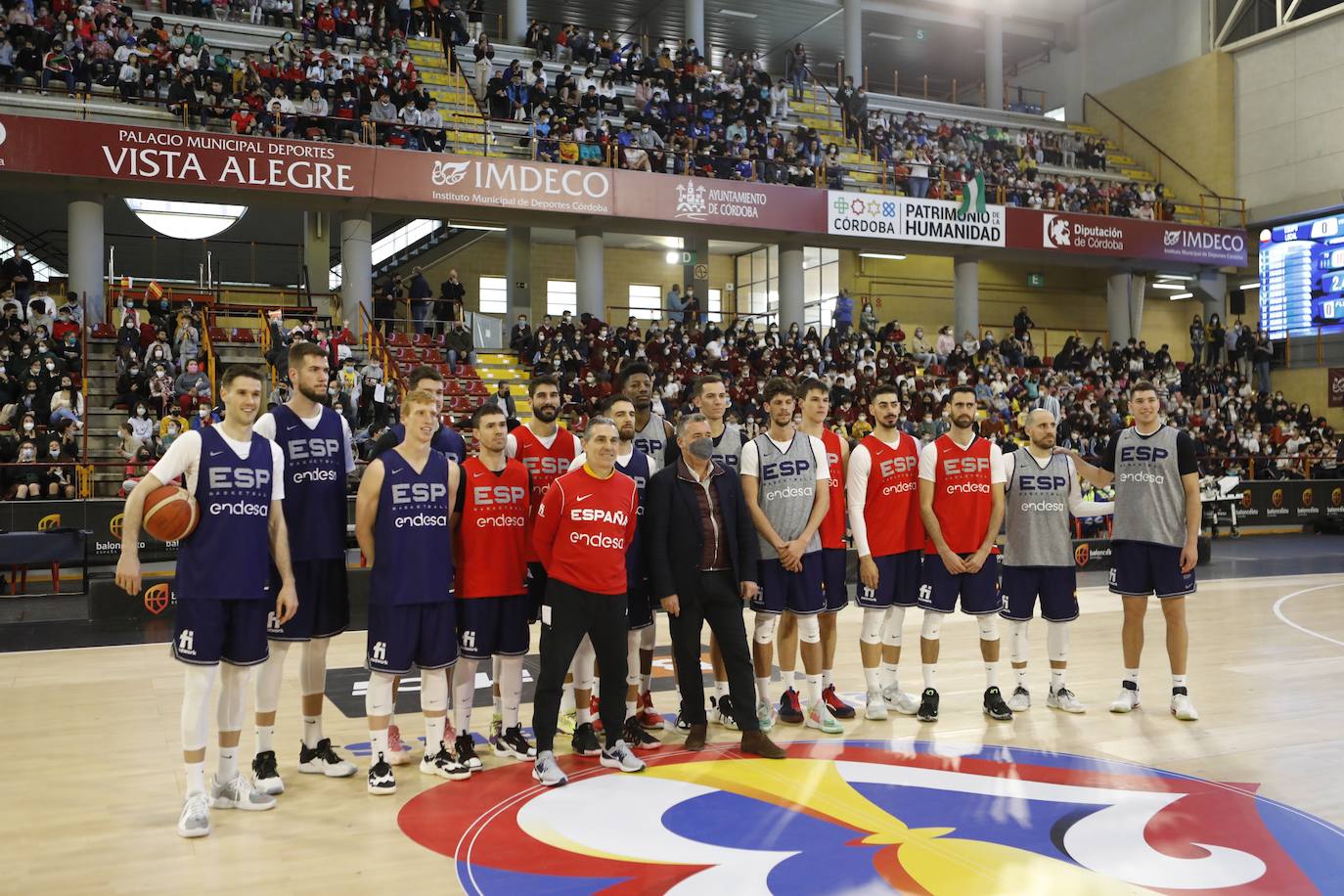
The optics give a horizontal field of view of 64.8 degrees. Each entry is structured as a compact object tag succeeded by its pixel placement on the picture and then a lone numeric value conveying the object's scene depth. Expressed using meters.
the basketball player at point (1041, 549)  6.92
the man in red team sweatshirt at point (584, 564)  5.52
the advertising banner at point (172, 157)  18.08
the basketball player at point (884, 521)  6.73
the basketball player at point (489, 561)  5.75
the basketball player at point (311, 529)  5.43
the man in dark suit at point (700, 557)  5.93
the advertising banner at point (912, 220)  24.77
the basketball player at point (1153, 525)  6.86
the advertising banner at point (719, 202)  22.53
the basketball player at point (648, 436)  6.52
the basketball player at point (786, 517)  6.42
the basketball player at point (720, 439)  6.24
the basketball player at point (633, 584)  6.16
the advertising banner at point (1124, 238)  26.81
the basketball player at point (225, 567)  4.84
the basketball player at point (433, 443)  5.54
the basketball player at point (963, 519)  6.73
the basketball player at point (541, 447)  6.04
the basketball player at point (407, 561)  5.41
